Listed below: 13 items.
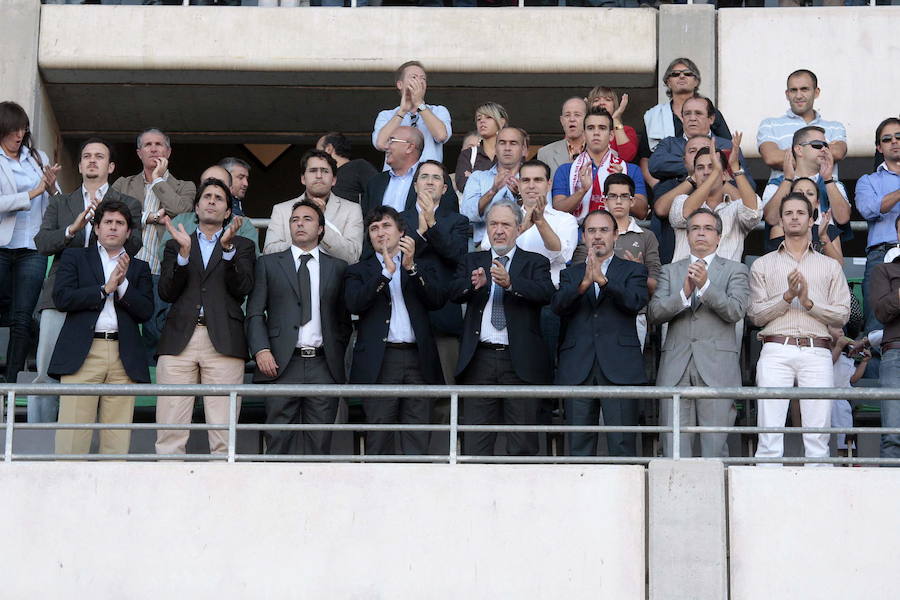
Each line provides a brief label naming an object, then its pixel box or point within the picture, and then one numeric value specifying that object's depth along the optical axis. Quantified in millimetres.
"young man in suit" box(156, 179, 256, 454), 19344
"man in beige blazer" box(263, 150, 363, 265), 21047
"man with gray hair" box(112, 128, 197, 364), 21531
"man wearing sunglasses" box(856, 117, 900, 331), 21550
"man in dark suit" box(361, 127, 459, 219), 21719
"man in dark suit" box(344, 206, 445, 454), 19375
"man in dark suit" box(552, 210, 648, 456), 18844
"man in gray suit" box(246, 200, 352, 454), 19375
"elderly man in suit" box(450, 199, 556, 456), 19109
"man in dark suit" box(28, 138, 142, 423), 19969
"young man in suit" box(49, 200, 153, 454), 19187
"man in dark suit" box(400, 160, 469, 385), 20187
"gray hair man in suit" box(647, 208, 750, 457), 18781
